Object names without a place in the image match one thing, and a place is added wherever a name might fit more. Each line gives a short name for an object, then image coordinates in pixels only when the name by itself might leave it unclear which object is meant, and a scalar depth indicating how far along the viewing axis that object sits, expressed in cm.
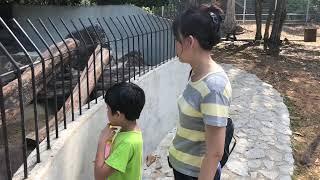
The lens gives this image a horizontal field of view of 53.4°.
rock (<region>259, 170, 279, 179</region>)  353
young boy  175
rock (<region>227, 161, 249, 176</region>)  359
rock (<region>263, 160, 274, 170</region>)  370
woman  148
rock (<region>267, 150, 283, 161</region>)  388
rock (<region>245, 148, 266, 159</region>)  394
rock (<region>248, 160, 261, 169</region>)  372
